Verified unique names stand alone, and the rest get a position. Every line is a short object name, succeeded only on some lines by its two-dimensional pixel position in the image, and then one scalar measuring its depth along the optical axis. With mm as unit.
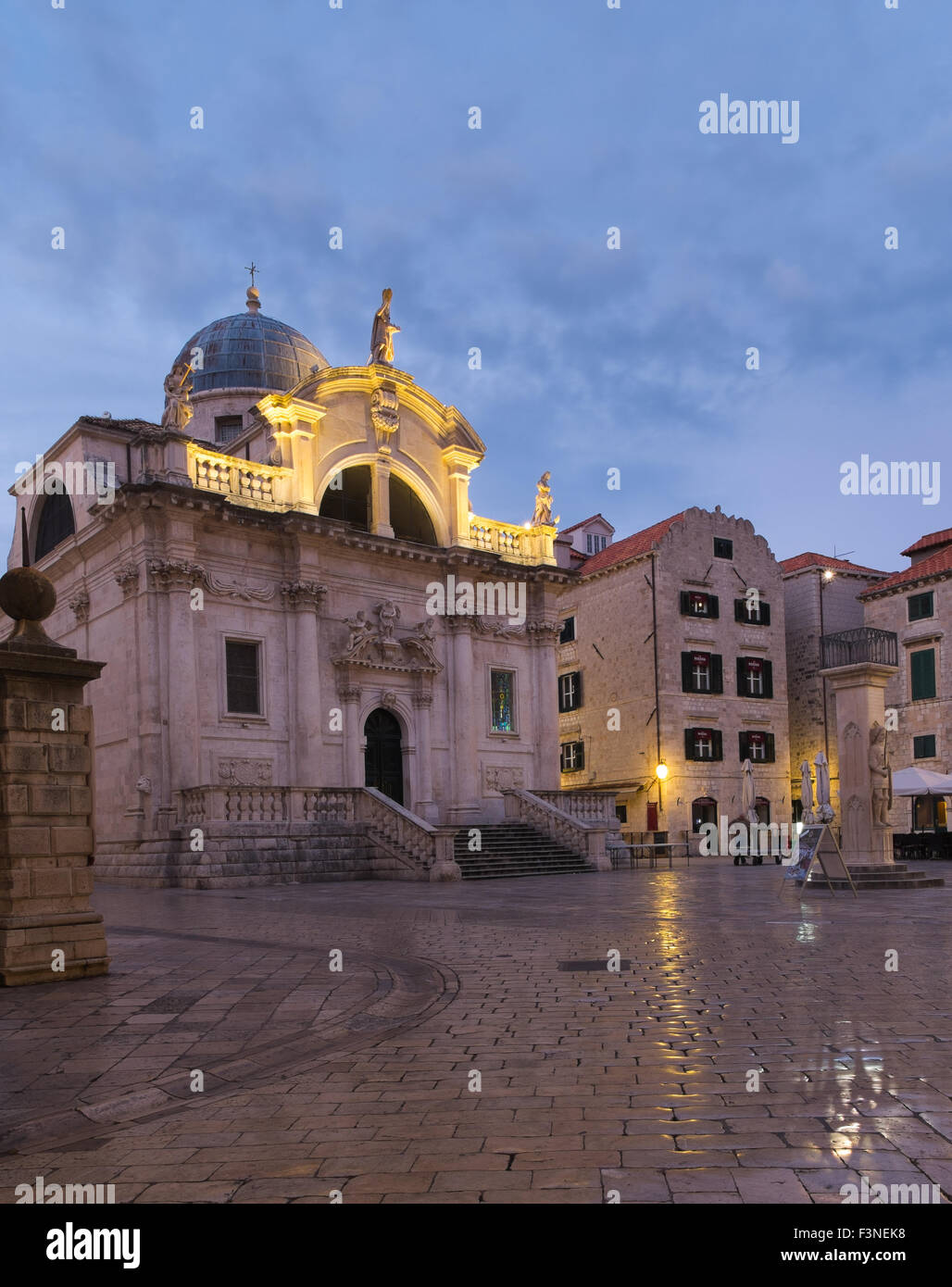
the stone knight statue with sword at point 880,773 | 18297
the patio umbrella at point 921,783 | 28781
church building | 25062
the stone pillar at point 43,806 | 9195
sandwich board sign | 16109
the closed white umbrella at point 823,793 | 16625
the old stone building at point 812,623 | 45969
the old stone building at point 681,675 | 41188
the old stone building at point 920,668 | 40969
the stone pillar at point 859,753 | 18484
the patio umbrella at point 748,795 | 30244
